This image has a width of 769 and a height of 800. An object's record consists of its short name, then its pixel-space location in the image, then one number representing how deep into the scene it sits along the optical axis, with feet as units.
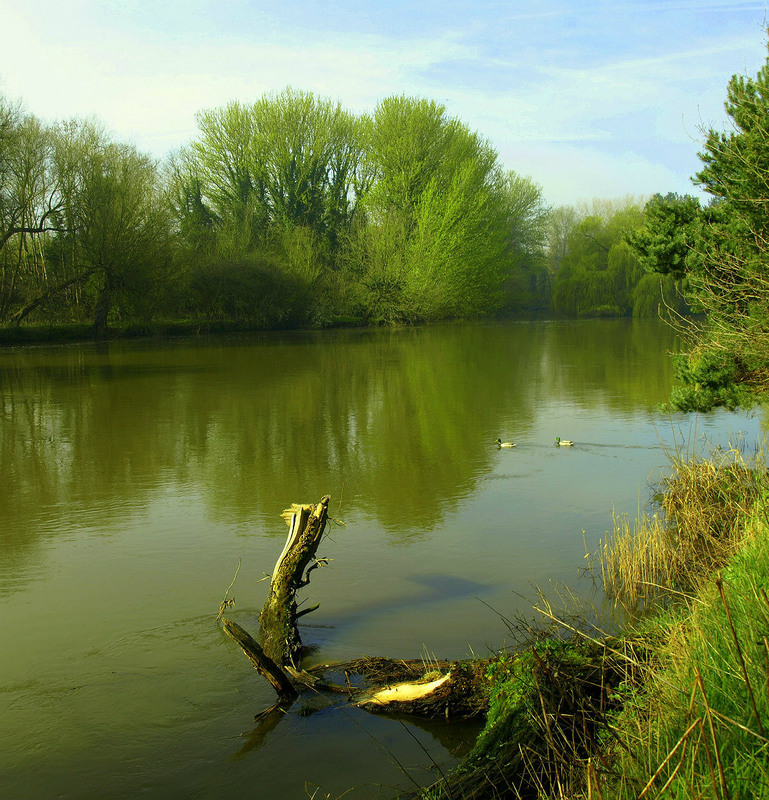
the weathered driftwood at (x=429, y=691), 14.97
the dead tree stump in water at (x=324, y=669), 15.05
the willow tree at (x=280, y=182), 138.82
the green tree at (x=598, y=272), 176.04
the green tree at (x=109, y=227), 106.63
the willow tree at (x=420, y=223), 141.18
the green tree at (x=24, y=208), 99.30
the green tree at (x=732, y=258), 24.77
